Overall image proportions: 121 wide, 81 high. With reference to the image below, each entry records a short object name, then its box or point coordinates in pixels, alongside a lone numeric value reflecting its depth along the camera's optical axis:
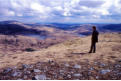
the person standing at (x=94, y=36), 10.48
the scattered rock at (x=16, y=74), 6.55
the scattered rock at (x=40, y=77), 6.14
